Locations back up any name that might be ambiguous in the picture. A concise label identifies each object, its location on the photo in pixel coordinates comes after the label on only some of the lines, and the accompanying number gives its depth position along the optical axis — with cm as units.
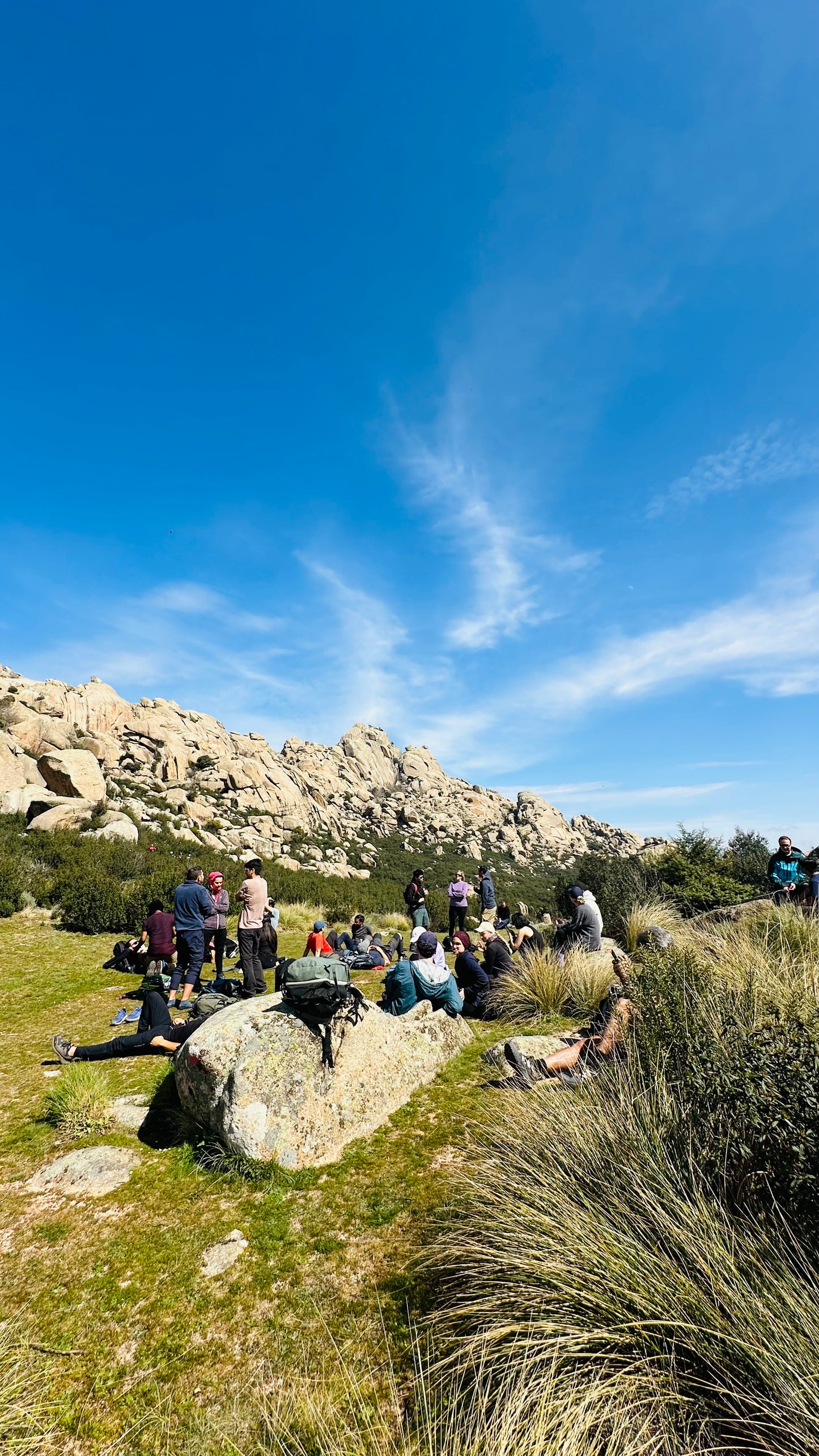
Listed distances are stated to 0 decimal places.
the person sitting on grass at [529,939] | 938
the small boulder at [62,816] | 1947
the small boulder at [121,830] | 2022
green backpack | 452
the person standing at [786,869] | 1005
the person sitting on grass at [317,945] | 1027
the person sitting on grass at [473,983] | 804
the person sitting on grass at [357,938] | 1208
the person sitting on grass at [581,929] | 827
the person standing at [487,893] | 1591
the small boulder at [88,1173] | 402
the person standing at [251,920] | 845
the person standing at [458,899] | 1391
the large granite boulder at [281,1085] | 418
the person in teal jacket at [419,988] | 682
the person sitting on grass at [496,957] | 830
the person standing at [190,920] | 873
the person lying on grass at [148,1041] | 637
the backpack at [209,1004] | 674
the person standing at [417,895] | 1403
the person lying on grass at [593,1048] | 497
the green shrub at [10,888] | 1281
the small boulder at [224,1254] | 322
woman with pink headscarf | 1035
